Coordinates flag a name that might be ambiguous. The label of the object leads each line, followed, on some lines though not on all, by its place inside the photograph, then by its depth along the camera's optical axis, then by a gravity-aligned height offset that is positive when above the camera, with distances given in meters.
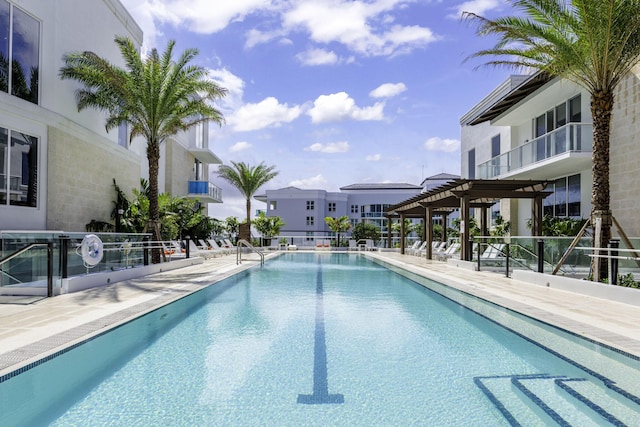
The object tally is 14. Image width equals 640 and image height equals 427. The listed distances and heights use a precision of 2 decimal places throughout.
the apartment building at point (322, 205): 56.75 +2.58
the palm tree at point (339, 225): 36.47 +0.03
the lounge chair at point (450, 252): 20.17 -1.21
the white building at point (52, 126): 12.87 +3.27
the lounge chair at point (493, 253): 13.55 -0.86
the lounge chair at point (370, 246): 33.84 -1.55
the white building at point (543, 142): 15.12 +3.10
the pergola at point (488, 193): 15.59 +1.25
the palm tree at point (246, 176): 32.25 +3.56
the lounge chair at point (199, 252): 20.65 -1.33
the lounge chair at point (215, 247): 23.95 -1.22
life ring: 9.66 -0.58
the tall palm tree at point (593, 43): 9.32 +4.09
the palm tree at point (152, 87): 14.41 +4.56
